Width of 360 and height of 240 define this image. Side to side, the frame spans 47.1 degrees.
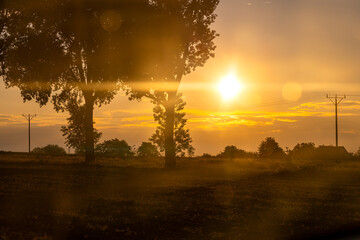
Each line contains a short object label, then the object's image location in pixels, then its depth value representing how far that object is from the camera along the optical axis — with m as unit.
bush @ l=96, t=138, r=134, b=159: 133.64
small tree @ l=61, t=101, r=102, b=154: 100.47
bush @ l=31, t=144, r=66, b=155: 173.90
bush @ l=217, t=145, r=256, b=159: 89.10
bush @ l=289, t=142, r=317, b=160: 112.19
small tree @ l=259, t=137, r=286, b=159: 134.38
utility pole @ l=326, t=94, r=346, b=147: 84.00
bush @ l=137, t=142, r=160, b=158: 157.00
